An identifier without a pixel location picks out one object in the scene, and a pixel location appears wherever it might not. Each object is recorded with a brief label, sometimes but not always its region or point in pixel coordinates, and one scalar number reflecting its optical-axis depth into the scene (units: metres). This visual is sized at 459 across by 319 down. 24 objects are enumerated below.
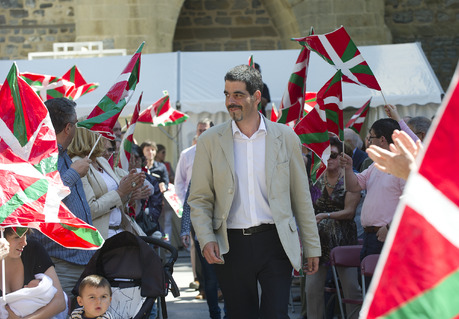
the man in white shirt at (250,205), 4.84
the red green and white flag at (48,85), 9.48
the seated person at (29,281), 4.66
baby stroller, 5.24
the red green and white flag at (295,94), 7.76
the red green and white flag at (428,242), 1.82
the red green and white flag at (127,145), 7.10
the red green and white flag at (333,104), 7.22
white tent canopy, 13.15
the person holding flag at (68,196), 5.26
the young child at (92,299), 4.98
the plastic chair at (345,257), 6.66
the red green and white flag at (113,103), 6.04
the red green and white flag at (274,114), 9.50
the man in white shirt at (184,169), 9.41
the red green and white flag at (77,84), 10.01
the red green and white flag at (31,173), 4.35
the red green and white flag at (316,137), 7.00
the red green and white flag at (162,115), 11.00
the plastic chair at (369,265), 6.01
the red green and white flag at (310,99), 10.00
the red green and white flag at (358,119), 9.94
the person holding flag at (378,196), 6.15
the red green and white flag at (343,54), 7.05
